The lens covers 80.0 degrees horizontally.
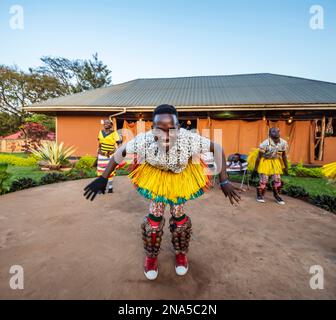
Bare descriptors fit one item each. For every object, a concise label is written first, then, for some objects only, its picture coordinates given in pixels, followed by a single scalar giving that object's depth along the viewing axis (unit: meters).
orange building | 9.69
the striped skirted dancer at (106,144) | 4.76
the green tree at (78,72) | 30.66
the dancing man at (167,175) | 1.72
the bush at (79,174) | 6.86
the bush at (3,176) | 4.59
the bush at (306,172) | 7.56
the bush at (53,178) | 5.99
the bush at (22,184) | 5.16
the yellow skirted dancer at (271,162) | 4.25
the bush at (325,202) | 3.95
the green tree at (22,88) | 26.42
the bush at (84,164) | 8.29
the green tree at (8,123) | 27.59
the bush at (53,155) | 8.04
